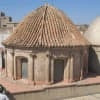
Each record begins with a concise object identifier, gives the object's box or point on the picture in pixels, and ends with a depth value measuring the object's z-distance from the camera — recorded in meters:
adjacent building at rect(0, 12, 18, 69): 26.29
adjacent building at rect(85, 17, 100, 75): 23.38
